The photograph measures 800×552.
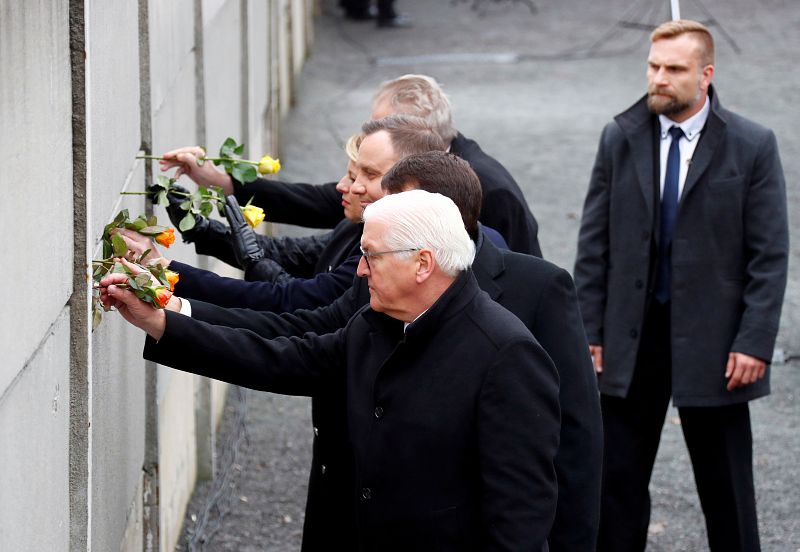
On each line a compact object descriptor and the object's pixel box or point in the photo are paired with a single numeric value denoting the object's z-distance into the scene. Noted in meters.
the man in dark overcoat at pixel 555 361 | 7.39
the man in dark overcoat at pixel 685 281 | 10.12
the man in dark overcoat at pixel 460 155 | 8.90
